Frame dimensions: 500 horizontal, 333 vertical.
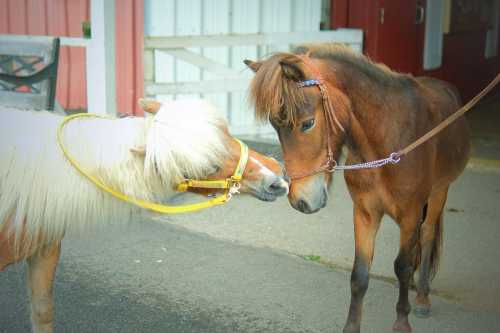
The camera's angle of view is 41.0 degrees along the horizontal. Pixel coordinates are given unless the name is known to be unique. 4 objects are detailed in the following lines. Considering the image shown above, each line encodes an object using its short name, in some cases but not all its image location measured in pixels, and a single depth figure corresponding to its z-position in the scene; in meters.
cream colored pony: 2.73
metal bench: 6.06
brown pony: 3.28
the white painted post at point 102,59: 6.49
